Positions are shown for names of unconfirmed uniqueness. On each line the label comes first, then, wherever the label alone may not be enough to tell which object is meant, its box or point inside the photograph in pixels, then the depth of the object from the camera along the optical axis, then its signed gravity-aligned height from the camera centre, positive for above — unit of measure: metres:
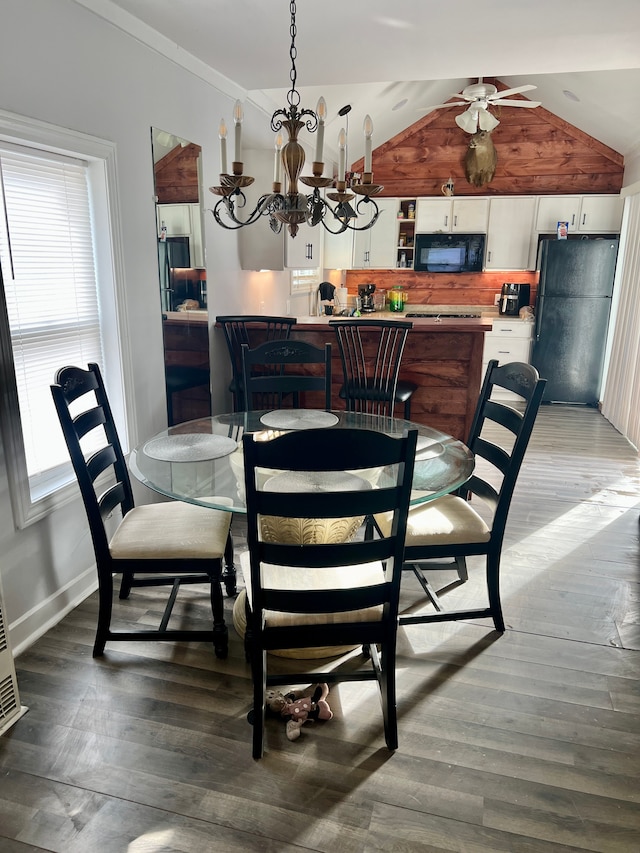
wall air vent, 1.87 -1.29
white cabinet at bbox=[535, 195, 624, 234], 6.23 +0.66
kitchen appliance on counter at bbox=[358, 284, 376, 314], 7.04 -0.27
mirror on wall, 3.08 -0.02
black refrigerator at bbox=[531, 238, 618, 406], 5.90 -0.38
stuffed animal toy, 1.87 -1.37
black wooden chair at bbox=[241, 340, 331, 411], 2.95 -0.44
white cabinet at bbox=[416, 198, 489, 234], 6.57 +0.66
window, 2.15 -0.10
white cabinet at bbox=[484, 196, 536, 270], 6.45 +0.47
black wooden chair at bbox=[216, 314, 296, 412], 3.73 -0.37
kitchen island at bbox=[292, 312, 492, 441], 3.57 -0.55
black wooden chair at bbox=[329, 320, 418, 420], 3.46 -0.54
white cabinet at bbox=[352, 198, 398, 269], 6.86 +0.35
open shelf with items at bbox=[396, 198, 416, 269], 6.83 +0.44
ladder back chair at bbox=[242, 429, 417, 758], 1.47 -0.80
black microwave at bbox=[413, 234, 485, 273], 6.63 +0.25
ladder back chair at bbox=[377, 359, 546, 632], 2.18 -0.91
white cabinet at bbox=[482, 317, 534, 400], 6.39 -0.67
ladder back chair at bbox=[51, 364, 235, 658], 2.06 -0.92
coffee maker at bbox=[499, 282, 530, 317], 6.61 -0.24
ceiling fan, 4.81 +1.38
